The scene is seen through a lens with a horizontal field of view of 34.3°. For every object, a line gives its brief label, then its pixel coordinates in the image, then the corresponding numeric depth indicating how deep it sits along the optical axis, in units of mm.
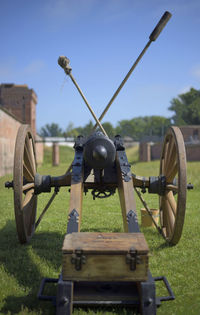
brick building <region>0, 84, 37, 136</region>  35250
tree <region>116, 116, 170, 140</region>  79688
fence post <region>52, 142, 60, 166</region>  34281
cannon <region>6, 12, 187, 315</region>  2332
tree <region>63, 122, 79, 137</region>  81312
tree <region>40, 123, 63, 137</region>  104500
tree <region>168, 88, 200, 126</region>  51188
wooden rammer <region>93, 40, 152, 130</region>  4707
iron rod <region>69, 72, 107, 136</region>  4843
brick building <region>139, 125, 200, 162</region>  29372
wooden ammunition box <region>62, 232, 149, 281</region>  2324
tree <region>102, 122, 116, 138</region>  86975
